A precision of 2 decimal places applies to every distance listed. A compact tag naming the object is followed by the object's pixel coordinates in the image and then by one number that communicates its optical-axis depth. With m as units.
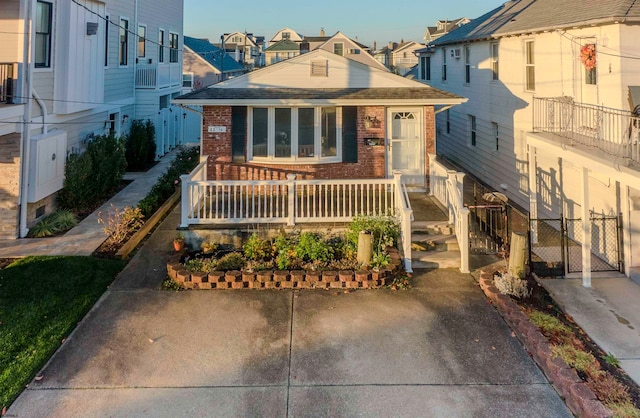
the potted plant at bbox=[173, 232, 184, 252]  8.58
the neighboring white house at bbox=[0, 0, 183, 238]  9.45
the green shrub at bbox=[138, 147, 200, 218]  11.32
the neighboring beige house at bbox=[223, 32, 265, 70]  76.75
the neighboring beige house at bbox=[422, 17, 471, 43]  53.78
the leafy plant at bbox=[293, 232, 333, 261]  8.14
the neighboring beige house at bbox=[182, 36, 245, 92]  39.94
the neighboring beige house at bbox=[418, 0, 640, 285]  8.51
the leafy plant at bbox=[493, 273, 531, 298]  7.07
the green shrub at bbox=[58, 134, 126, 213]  11.50
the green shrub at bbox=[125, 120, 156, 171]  16.97
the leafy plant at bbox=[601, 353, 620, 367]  5.41
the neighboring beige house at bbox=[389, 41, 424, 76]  65.43
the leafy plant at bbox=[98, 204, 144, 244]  9.38
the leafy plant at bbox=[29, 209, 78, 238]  9.96
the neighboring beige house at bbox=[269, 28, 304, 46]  82.12
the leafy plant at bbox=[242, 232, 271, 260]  8.20
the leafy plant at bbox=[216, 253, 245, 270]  7.94
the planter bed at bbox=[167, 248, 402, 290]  7.53
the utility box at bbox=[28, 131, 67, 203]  9.91
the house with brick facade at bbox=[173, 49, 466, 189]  11.55
